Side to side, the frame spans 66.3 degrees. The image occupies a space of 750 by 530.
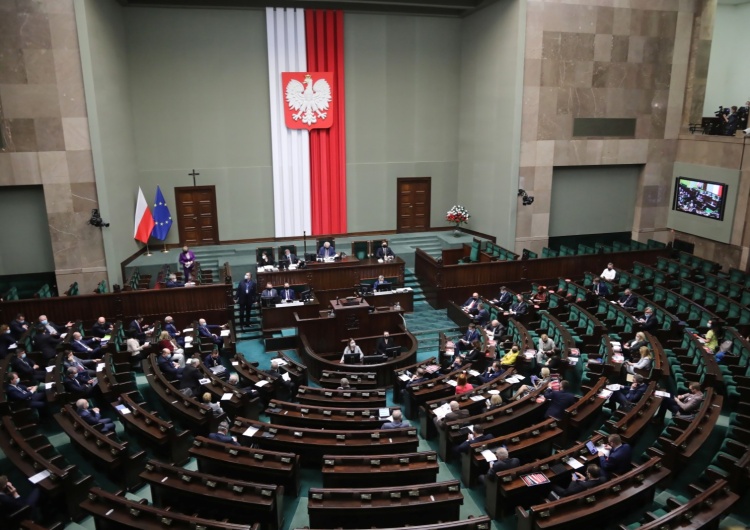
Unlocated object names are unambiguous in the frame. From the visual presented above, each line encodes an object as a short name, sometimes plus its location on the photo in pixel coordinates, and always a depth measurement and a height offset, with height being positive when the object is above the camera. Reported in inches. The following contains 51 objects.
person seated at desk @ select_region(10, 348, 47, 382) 373.1 -155.0
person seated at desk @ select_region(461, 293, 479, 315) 517.3 -161.4
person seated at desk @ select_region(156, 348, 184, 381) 379.9 -155.8
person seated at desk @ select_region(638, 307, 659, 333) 438.6 -147.5
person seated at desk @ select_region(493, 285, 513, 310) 521.4 -155.7
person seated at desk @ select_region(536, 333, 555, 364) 398.6 -152.3
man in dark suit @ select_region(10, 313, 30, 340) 440.5 -151.0
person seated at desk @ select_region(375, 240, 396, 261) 603.8 -130.6
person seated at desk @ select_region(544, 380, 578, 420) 320.5 -151.6
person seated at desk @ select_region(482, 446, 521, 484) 264.7 -152.7
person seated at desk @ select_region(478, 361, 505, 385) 379.9 -161.3
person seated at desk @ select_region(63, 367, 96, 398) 345.4 -153.2
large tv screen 629.5 -82.7
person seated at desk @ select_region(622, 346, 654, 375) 362.9 -146.8
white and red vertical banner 683.4 +8.2
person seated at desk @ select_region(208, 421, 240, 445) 290.7 -153.5
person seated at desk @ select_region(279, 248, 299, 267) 584.6 -133.2
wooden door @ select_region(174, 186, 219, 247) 690.8 -104.8
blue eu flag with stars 664.4 -102.6
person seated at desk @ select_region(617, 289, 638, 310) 490.3 -146.9
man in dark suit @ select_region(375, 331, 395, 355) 442.9 -165.9
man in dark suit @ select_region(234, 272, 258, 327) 528.7 -153.2
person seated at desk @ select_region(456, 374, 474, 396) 358.0 -158.9
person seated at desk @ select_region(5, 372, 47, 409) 328.5 -151.3
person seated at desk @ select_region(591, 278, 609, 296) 527.5 -146.6
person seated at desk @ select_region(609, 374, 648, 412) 325.8 -152.7
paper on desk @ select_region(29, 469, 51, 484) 255.1 -152.5
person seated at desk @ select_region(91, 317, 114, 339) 449.7 -155.0
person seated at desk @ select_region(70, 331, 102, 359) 409.4 -154.2
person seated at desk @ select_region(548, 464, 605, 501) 250.8 -153.6
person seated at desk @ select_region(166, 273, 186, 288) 526.6 -140.4
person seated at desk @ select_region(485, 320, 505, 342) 453.4 -160.7
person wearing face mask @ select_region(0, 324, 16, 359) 406.9 -149.2
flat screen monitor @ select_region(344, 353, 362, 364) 424.8 -167.5
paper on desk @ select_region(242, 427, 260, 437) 297.0 -155.5
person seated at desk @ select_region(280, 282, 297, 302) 520.7 -149.5
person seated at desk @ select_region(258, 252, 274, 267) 586.2 -134.8
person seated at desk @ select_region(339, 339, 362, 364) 427.2 -162.7
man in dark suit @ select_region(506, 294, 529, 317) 495.8 -154.6
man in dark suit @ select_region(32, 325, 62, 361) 407.2 -151.7
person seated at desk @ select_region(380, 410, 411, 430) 306.8 -155.1
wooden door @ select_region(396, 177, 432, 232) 760.3 -102.1
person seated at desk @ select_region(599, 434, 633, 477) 265.3 -150.7
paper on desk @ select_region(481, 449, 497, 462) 272.8 -154.3
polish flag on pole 639.1 -101.4
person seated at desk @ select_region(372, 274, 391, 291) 543.5 -146.5
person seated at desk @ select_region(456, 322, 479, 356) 442.8 -163.5
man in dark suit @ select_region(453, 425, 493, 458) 291.3 -155.9
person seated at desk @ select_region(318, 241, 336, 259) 603.5 -129.1
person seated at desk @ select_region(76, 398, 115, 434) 313.0 -154.6
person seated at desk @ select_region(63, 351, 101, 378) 370.0 -152.3
